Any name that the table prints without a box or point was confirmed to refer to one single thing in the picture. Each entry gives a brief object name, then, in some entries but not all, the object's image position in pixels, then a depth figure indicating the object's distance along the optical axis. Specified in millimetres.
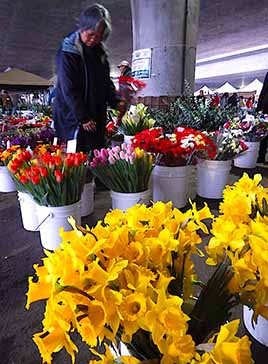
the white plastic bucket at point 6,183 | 2199
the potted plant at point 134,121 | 2387
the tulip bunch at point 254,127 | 2684
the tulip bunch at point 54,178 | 1179
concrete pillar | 3309
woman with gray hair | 1762
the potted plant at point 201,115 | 2121
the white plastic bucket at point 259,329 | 639
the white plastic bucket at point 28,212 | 1476
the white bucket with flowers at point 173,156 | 1600
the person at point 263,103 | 3289
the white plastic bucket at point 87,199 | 1672
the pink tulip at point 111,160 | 1406
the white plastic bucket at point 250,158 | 2850
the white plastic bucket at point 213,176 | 1944
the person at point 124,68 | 3455
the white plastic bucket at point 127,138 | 2400
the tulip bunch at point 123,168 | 1389
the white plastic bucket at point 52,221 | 1236
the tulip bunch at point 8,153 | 1944
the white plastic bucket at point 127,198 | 1444
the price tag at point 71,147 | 1506
